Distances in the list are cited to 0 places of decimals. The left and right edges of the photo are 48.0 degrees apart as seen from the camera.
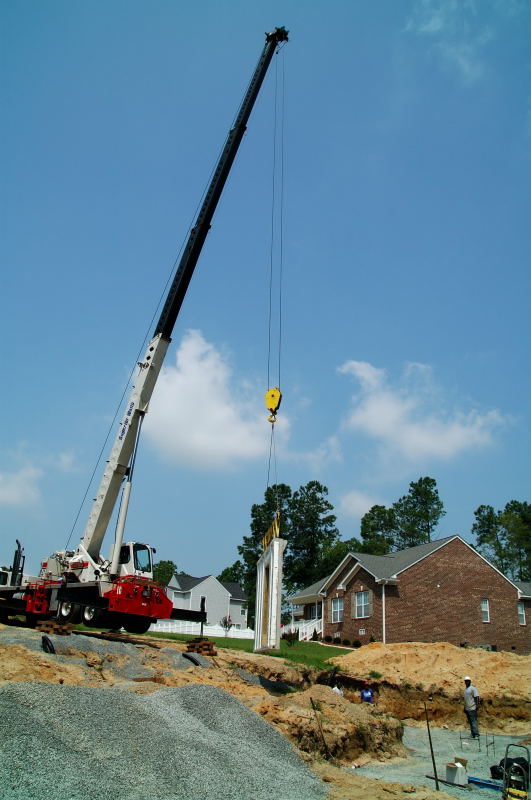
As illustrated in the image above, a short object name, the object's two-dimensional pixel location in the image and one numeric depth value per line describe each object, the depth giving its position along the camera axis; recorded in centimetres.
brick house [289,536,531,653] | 3356
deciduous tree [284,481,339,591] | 7212
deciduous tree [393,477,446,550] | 8488
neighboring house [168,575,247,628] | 6391
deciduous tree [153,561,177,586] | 11062
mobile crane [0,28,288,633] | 1873
